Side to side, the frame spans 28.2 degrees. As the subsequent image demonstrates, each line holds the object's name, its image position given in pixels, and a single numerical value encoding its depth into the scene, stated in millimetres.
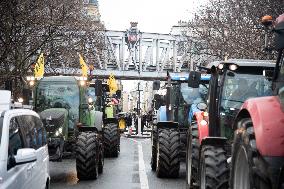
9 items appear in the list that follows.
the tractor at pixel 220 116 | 7320
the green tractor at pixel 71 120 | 12188
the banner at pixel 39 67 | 20422
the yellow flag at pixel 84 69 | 20281
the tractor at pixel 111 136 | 17922
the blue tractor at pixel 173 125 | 12180
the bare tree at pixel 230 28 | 26406
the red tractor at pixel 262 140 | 4734
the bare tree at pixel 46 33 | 22500
